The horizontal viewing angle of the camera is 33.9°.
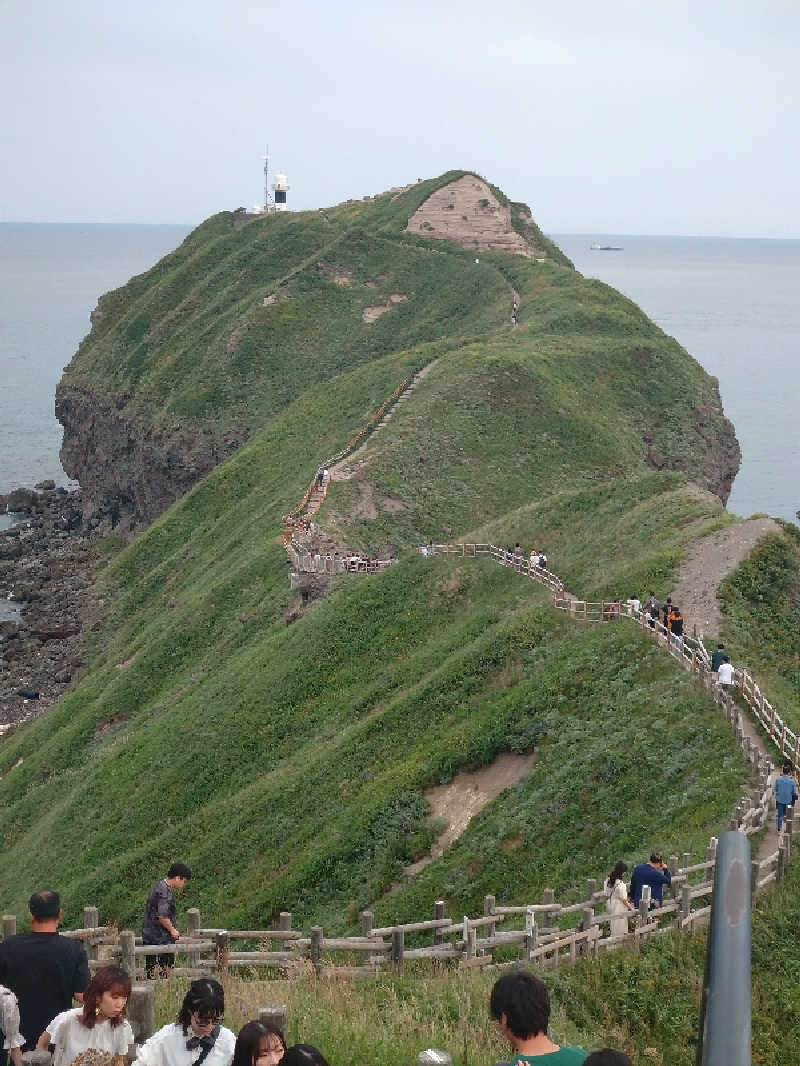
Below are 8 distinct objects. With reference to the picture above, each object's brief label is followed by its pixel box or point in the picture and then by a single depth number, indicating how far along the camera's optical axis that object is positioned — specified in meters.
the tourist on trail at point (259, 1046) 9.04
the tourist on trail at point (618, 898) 17.41
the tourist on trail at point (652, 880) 18.00
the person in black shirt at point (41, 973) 11.17
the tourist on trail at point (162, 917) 17.08
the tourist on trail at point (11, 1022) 10.86
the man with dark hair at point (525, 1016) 8.28
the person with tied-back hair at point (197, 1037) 9.95
